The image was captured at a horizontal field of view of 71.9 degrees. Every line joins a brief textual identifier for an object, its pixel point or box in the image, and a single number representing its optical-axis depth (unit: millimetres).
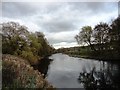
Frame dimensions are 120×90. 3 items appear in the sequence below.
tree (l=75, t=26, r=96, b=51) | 21491
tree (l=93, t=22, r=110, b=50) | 18223
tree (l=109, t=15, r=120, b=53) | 14221
